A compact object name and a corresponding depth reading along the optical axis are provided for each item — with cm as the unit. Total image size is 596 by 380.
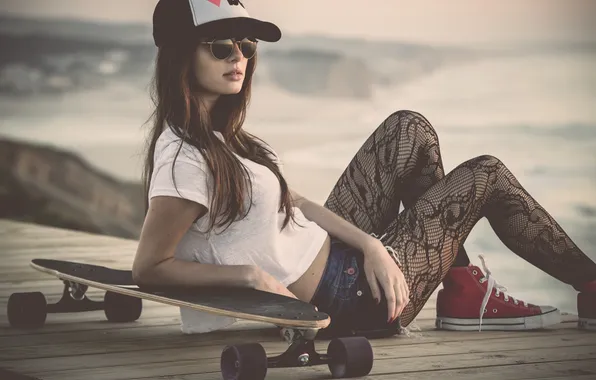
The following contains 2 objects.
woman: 515
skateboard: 461
